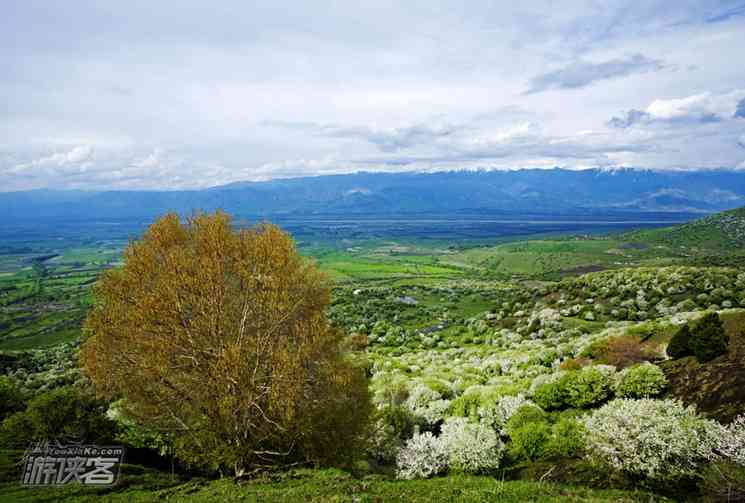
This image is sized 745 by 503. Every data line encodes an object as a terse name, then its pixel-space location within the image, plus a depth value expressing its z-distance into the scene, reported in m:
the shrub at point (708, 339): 26.45
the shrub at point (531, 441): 22.55
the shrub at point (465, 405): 30.08
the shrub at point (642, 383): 25.23
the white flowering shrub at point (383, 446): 25.58
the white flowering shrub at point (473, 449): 21.80
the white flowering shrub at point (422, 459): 22.23
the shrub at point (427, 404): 31.30
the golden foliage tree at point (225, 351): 18.33
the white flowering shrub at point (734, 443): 16.52
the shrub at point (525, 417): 25.25
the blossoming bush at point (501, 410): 27.50
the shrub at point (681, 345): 29.44
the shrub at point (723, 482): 14.35
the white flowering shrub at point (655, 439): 17.67
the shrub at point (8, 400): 30.34
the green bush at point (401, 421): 28.55
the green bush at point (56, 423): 22.62
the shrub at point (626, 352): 33.81
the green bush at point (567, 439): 21.58
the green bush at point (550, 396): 28.11
